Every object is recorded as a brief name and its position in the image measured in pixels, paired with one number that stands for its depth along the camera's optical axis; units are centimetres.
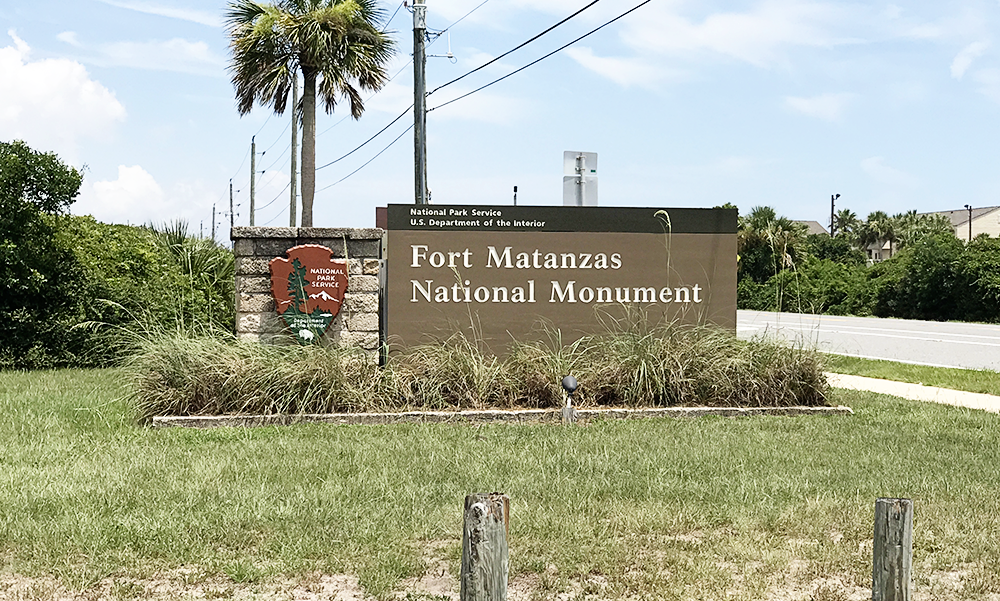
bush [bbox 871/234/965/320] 3384
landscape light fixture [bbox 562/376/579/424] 916
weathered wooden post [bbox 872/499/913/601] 383
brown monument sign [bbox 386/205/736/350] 1043
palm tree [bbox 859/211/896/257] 7294
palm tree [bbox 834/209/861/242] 7738
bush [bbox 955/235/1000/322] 3180
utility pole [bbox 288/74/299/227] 3266
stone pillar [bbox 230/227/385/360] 1016
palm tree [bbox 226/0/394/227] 2569
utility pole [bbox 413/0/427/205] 1819
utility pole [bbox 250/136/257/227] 4978
